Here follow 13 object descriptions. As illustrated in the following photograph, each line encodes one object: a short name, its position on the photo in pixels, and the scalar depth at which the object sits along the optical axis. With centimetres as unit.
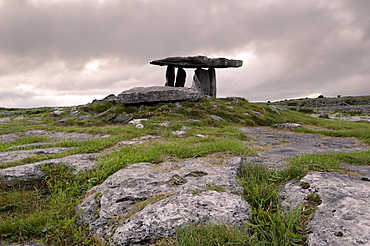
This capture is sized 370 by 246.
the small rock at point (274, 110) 2145
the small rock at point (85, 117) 1797
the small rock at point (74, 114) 1948
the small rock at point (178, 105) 1875
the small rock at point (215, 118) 1699
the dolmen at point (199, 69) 2533
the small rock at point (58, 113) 2130
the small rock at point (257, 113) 1915
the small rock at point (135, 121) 1522
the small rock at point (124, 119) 1688
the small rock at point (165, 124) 1418
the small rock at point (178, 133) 1177
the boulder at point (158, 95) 1911
